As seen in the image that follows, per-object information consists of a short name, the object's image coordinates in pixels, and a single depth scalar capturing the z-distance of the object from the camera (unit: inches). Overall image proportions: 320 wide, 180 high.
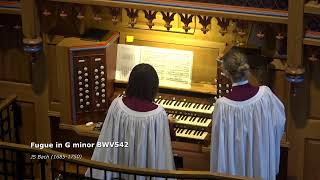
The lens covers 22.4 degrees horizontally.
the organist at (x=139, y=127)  225.3
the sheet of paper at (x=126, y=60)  281.9
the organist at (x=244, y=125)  231.5
